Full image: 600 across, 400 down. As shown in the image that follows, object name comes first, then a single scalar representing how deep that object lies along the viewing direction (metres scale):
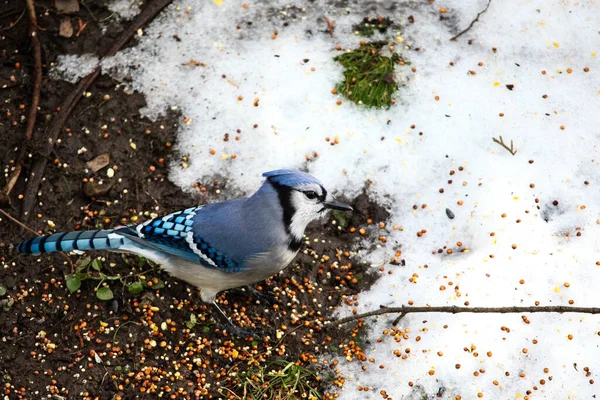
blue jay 8.42
